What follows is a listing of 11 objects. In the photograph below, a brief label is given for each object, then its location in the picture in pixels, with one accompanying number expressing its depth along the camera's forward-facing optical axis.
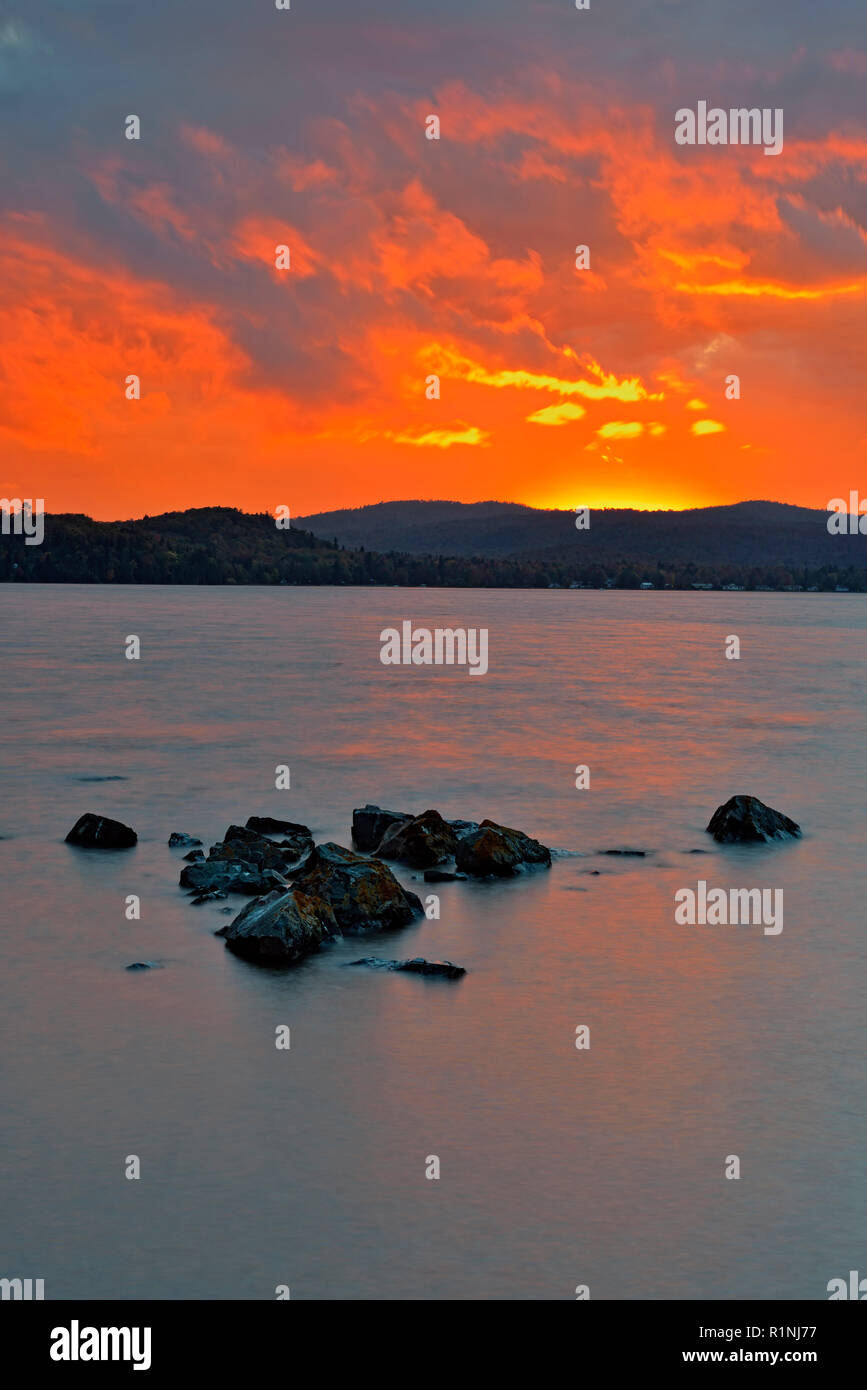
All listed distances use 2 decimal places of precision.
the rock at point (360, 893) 15.75
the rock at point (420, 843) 19.58
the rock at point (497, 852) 18.94
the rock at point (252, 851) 18.84
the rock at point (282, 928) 14.51
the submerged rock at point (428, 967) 14.13
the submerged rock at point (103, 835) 20.97
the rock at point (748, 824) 22.27
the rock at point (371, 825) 20.97
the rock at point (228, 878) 17.62
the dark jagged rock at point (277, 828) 21.61
